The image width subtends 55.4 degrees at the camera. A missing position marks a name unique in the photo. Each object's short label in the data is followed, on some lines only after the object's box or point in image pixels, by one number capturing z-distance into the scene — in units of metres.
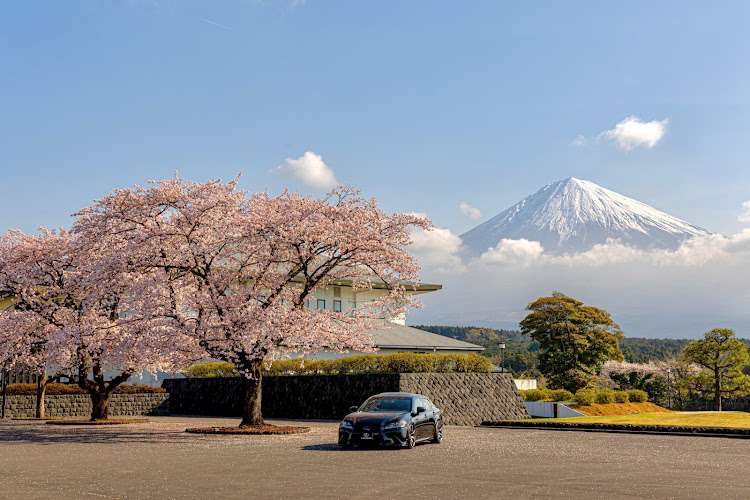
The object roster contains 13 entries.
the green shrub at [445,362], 32.06
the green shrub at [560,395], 43.17
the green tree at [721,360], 55.00
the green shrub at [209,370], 42.10
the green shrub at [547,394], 42.56
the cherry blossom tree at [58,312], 28.84
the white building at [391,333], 47.41
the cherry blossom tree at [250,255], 24.25
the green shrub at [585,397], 41.75
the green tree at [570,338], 56.16
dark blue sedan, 18.89
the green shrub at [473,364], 32.69
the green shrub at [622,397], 44.61
